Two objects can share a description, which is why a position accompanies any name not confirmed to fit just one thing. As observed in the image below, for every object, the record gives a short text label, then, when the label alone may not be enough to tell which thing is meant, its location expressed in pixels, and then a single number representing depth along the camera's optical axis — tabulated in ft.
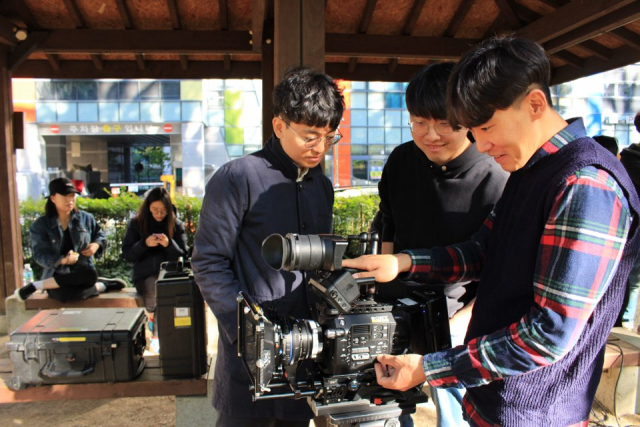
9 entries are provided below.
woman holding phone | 16.80
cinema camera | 4.52
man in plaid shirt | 3.51
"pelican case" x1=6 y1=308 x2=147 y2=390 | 9.88
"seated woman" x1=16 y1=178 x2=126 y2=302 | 15.81
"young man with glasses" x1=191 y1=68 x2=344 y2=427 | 5.95
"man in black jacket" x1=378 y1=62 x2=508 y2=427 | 6.05
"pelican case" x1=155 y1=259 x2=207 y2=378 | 10.10
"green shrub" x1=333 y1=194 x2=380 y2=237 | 24.18
